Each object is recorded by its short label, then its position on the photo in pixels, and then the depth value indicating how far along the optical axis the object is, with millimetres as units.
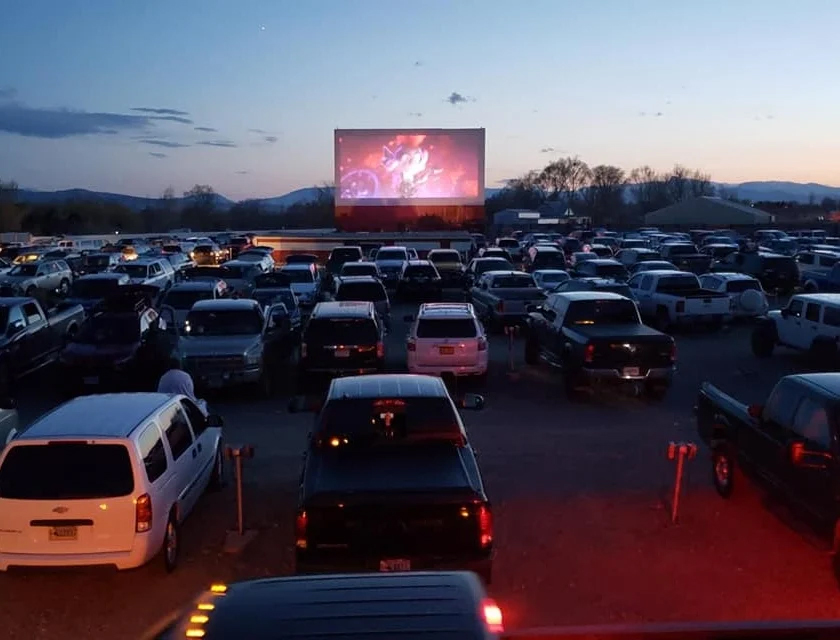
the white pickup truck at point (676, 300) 25625
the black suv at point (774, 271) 35406
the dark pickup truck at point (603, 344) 15797
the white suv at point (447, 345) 17547
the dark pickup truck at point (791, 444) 8117
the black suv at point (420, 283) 33781
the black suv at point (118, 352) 17609
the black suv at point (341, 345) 17438
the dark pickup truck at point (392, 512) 6926
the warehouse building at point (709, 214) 112681
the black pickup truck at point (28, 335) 18016
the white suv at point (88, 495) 7852
